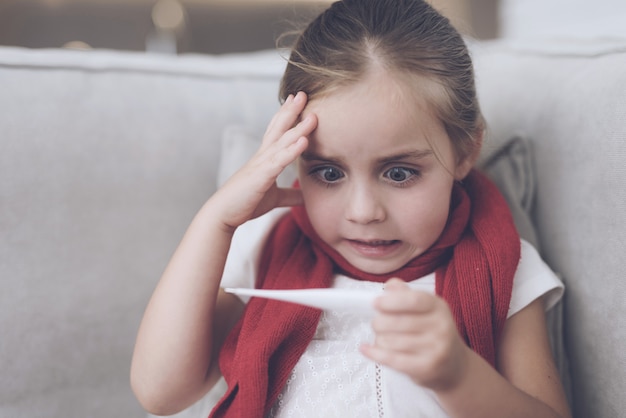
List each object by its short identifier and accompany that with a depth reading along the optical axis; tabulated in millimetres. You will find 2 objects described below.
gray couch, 778
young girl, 703
